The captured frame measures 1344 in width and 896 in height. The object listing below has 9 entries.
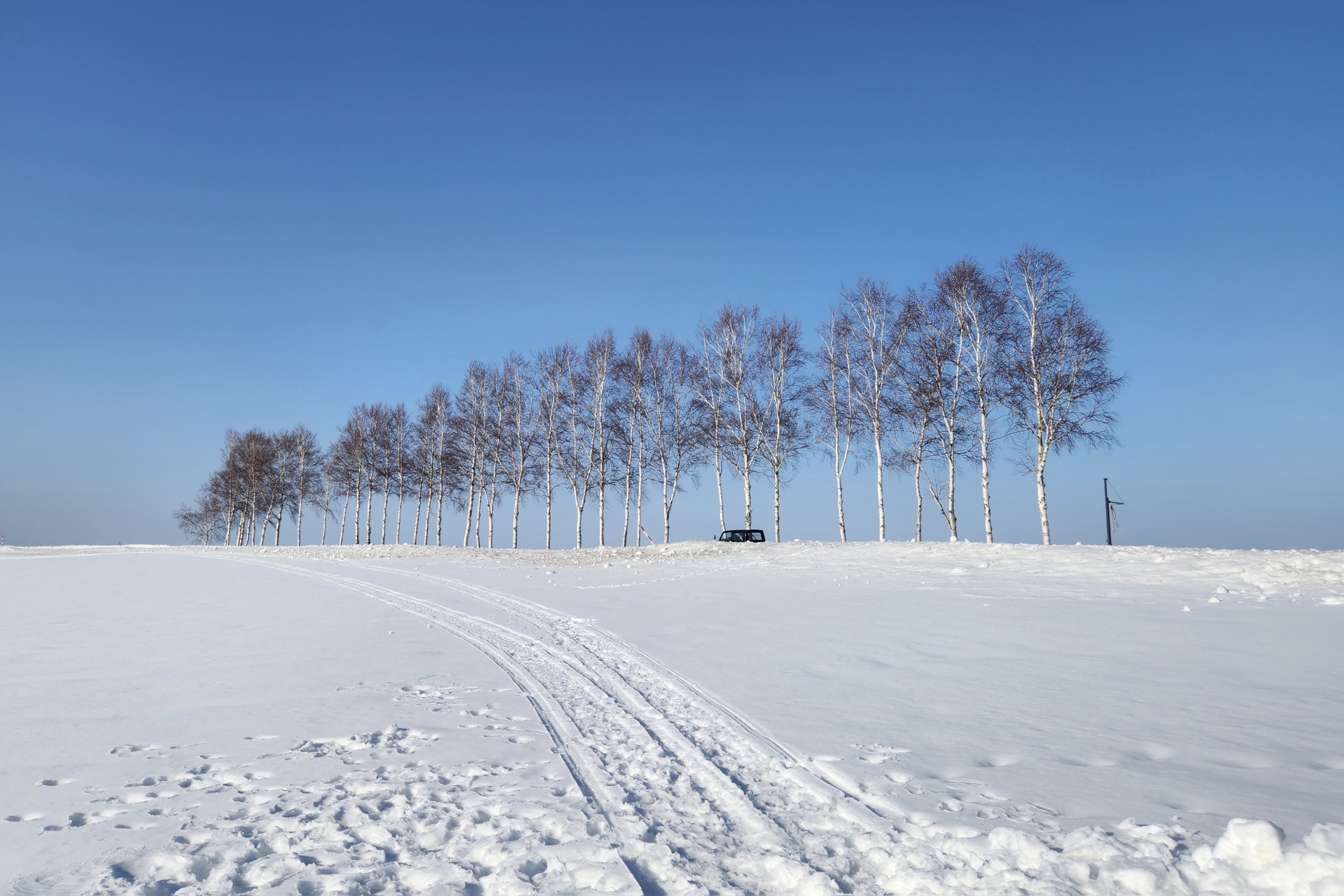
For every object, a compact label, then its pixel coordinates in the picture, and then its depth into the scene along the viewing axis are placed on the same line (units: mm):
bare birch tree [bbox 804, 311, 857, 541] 27375
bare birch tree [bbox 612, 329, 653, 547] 33062
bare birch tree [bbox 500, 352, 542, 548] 37125
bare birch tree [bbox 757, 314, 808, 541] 29516
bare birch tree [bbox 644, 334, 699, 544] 31984
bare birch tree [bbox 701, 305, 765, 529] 29938
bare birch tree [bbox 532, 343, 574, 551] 35719
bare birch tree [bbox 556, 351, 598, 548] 34656
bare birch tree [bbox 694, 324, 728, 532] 30562
